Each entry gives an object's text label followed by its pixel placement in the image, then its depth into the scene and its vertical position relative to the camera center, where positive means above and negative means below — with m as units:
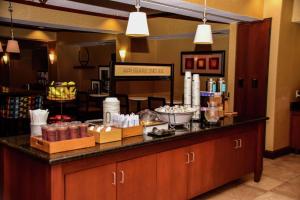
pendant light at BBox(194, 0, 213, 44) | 3.37 +0.46
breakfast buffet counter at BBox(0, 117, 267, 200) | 2.27 -0.76
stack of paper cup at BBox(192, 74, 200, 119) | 3.75 -0.19
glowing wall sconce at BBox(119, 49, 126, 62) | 8.67 +0.62
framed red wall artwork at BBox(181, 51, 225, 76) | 7.76 +0.41
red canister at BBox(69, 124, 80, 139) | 2.41 -0.42
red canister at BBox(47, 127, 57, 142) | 2.32 -0.44
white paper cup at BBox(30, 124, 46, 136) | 2.61 -0.44
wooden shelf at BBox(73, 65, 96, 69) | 10.31 +0.29
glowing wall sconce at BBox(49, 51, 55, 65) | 11.10 +0.64
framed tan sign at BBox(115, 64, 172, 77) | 4.06 +0.10
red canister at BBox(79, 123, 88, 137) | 2.47 -0.42
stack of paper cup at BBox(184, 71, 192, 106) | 3.76 -0.14
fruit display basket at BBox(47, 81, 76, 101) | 3.24 -0.16
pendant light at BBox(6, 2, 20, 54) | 6.40 +0.57
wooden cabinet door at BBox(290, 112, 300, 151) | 5.62 -0.90
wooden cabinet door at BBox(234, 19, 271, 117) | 5.31 +0.21
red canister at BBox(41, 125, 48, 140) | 2.35 -0.43
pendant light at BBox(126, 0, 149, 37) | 2.74 +0.46
